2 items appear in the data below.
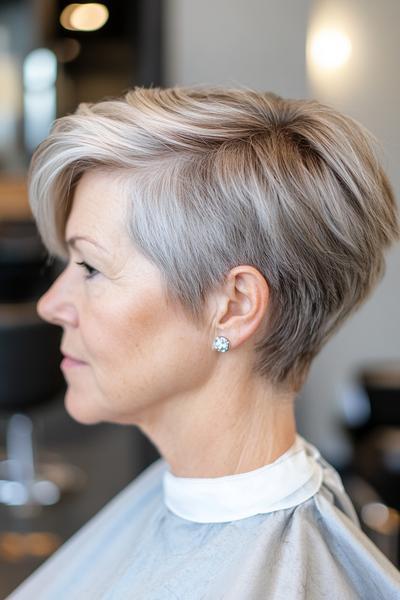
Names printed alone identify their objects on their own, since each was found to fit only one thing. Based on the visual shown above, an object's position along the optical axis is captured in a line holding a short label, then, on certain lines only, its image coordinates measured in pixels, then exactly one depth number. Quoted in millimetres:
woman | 980
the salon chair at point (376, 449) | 1600
